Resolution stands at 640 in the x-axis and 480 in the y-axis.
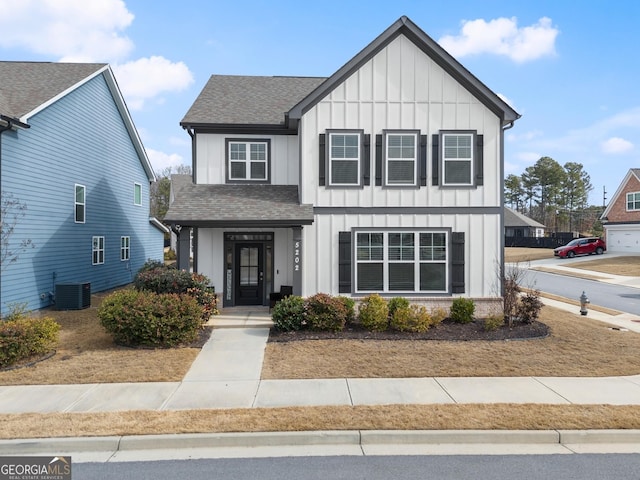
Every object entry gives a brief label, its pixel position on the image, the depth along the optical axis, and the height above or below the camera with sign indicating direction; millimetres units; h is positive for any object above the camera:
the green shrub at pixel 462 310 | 11945 -2126
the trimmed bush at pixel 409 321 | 10969 -2239
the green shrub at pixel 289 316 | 10883 -2070
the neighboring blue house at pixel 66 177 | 13344 +2578
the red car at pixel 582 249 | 37500 -1030
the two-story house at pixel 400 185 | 12586 +1706
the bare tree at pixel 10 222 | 12330 +603
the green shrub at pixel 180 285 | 11539 -1309
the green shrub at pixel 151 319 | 9562 -1897
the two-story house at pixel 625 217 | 36406 +1918
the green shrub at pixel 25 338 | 8297 -2069
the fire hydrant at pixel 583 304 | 14594 -2408
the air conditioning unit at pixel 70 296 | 14688 -2020
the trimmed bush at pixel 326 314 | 10820 -2006
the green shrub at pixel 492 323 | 11164 -2346
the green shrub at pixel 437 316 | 11461 -2213
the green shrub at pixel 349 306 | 11273 -1886
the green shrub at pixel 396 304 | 11483 -1856
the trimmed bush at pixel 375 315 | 11094 -2106
